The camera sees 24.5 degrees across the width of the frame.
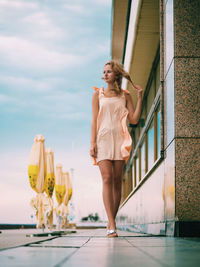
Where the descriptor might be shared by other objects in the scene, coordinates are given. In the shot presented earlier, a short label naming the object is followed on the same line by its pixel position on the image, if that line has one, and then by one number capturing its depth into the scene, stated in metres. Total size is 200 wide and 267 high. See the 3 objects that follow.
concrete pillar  5.45
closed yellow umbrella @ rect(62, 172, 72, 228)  14.78
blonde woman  5.73
